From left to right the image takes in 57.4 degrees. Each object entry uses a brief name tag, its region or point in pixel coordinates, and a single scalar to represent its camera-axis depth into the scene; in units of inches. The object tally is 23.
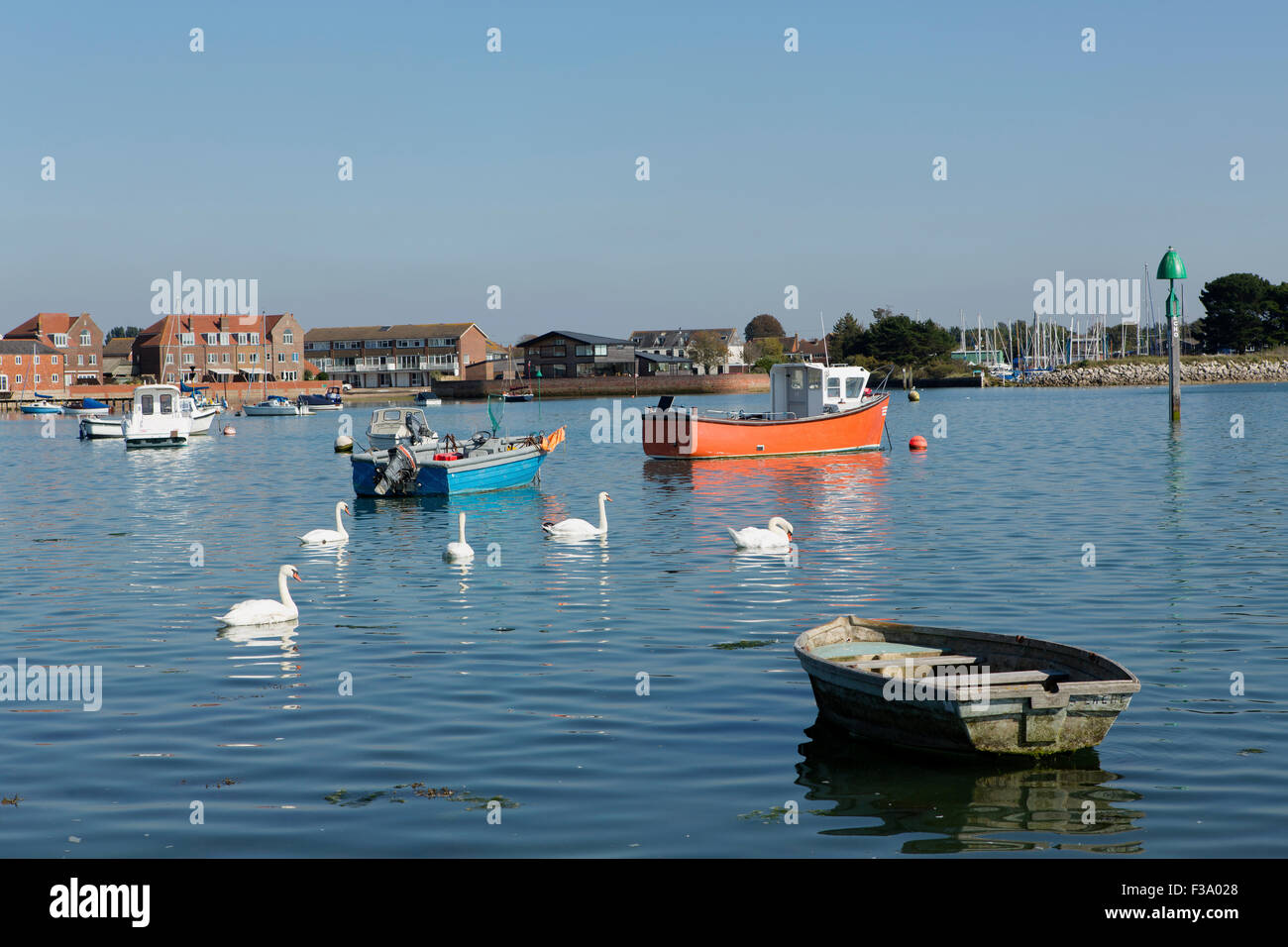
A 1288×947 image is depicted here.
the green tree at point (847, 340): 6284.5
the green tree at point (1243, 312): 5935.0
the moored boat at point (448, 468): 1294.3
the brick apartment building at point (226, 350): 5777.6
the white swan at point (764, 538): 836.0
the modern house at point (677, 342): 7116.1
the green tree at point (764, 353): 6761.8
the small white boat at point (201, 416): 2925.2
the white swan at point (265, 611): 616.1
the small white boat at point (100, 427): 2805.1
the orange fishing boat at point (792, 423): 1692.9
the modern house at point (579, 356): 6117.1
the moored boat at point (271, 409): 4475.9
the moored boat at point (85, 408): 4401.1
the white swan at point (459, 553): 843.3
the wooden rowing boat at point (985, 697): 372.5
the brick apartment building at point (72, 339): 5728.3
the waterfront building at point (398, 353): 6491.1
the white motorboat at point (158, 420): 2504.9
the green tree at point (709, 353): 6643.7
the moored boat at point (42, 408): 4655.5
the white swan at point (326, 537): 943.0
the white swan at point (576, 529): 941.2
